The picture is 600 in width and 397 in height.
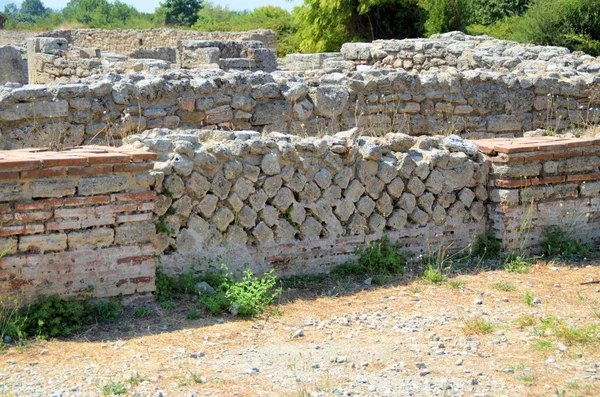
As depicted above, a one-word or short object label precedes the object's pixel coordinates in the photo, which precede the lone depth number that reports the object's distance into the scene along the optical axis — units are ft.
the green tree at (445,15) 86.84
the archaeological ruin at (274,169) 18.56
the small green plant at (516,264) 23.54
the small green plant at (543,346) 17.62
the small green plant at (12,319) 17.21
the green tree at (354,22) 96.37
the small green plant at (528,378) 15.88
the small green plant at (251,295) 19.43
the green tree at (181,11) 186.39
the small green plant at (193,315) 19.10
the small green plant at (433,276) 22.39
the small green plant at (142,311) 19.04
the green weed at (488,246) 24.67
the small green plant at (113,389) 14.93
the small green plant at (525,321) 19.17
